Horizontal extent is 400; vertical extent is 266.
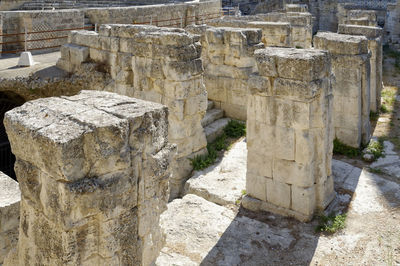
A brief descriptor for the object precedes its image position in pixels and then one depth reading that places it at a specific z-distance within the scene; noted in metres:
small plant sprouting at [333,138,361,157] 8.61
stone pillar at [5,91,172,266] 2.99
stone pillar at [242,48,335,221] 6.14
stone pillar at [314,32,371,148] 8.62
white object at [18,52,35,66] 11.06
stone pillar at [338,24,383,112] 10.92
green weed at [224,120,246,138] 9.48
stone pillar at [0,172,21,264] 3.90
